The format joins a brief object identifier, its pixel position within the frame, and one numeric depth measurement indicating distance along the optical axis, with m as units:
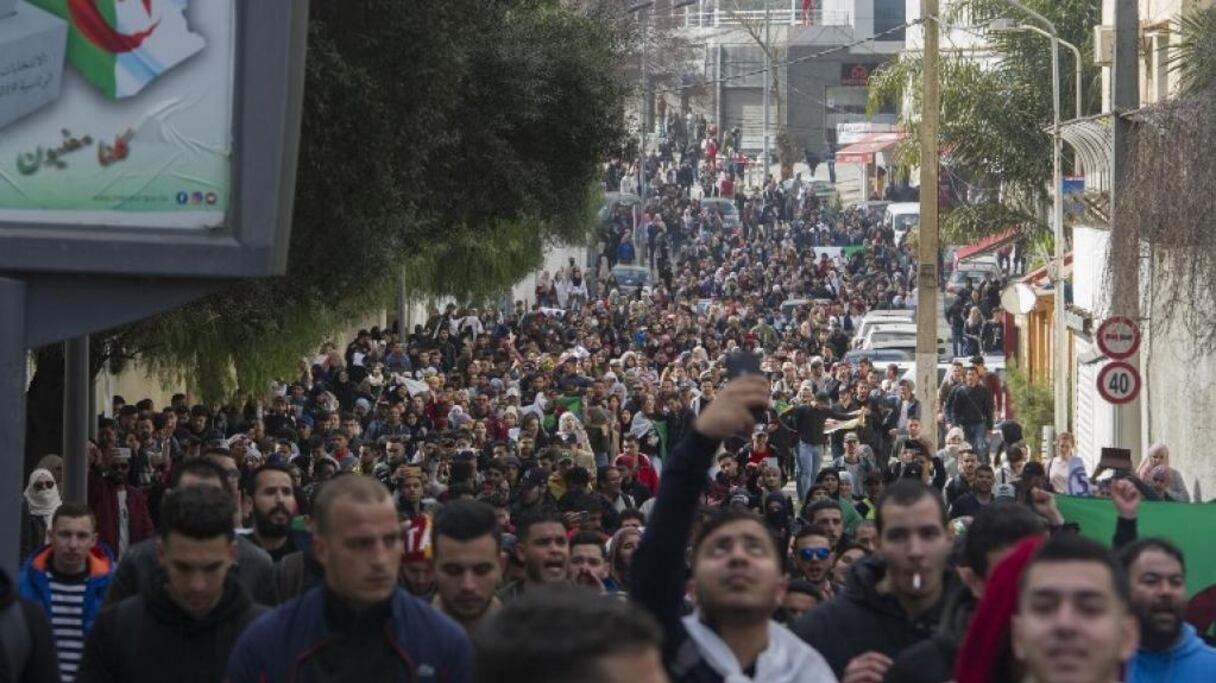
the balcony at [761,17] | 107.62
